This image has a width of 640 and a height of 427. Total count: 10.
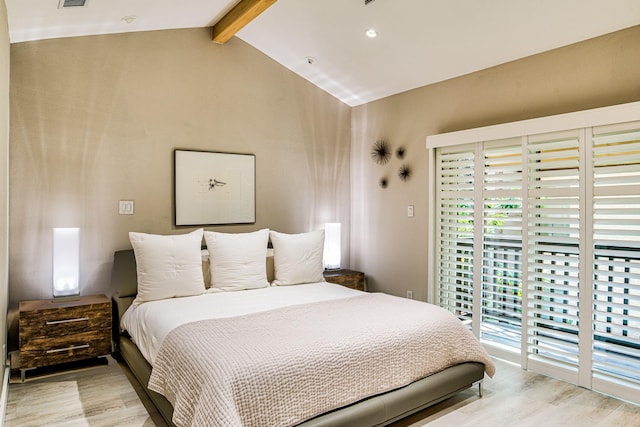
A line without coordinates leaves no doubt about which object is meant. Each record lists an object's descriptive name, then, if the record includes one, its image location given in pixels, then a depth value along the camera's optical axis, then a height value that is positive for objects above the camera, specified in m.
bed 2.01 -0.80
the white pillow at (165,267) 3.34 -0.45
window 2.95 -0.25
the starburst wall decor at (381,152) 4.84 +0.67
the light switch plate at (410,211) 4.54 +0.00
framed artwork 4.10 +0.23
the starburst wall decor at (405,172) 4.57 +0.42
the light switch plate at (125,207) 3.81 +0.03
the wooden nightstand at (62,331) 3.07 -0.90
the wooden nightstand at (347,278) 4.52 -0.72
